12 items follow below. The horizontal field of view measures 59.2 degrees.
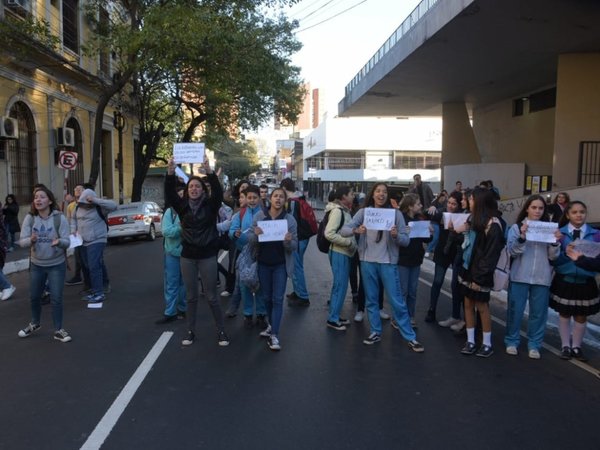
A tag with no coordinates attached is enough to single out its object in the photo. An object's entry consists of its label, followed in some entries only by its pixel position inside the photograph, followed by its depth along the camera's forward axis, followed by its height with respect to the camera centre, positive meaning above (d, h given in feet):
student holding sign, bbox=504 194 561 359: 18.16 -2.93
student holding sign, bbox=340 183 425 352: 19.20 -2.57
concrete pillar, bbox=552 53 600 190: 50.75 +7.55
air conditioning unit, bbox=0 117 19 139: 54.49 +5.49
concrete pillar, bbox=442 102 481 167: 81.15 +7.47
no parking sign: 50.49 +2.00
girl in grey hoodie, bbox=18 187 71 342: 19.45 -2.49
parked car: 56.39 -4.34
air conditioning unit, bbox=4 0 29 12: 54.13 +18.39
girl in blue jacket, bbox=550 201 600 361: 17.87 -3.42
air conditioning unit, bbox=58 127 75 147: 69.00 +5.76
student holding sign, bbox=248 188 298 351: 19.10 -2.79
